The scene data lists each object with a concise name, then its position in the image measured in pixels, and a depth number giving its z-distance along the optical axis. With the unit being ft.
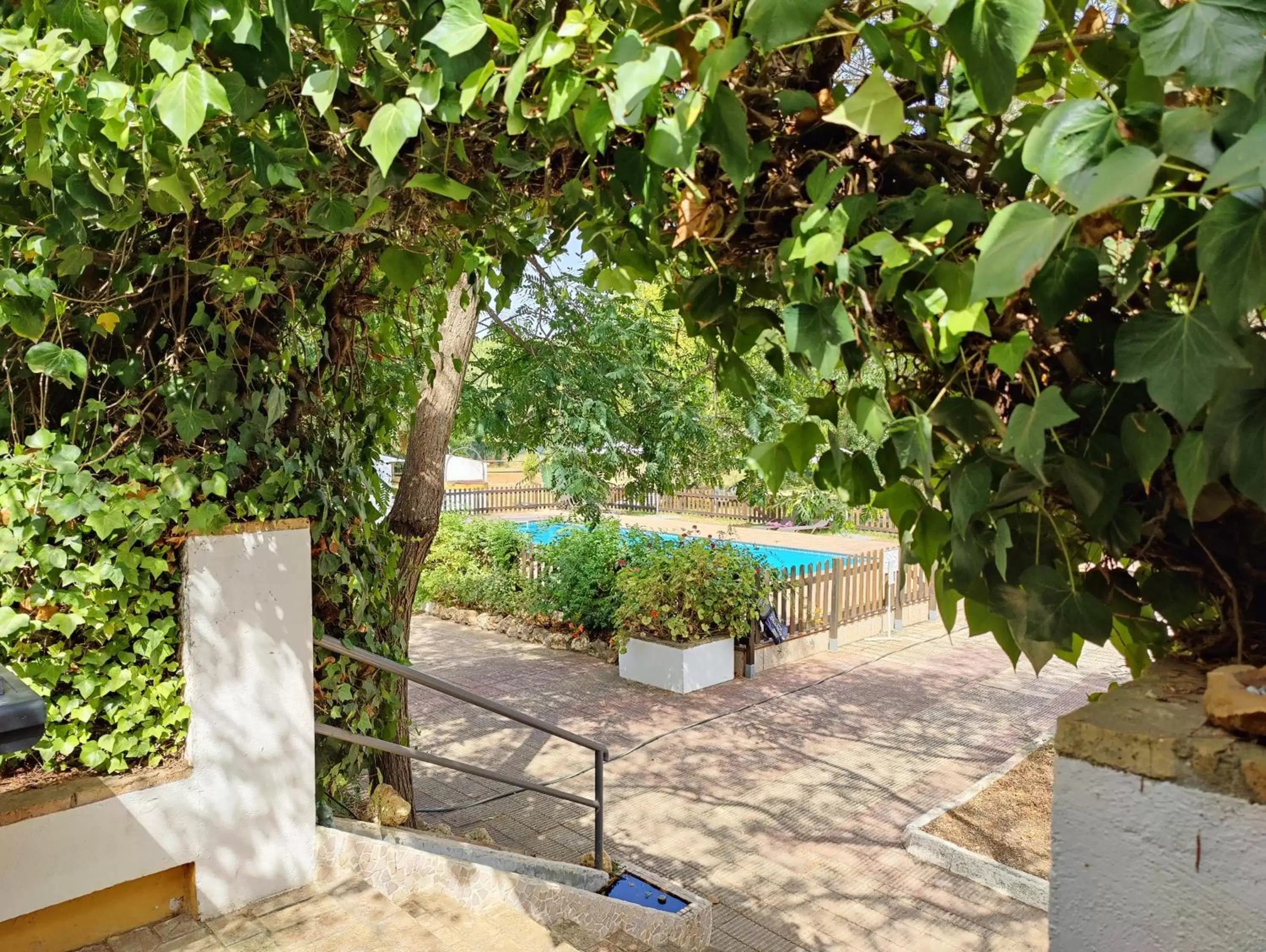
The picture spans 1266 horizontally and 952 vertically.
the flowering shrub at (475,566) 39.40
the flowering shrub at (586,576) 34.47
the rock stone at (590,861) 15.75
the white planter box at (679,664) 28.27
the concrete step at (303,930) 8.60
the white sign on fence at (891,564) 37.73
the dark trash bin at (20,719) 5.41
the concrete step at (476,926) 9.30
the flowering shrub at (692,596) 29.50
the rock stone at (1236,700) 3.10
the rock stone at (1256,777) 2.97
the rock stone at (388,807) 13.00
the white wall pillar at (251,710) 9.00
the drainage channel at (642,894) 14.65
